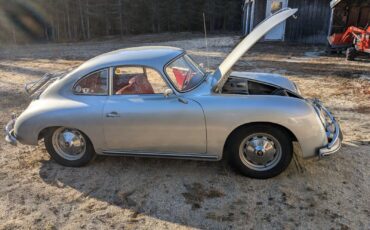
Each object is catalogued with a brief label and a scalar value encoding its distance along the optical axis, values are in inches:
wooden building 619.5
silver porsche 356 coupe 152.9
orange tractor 486.6
